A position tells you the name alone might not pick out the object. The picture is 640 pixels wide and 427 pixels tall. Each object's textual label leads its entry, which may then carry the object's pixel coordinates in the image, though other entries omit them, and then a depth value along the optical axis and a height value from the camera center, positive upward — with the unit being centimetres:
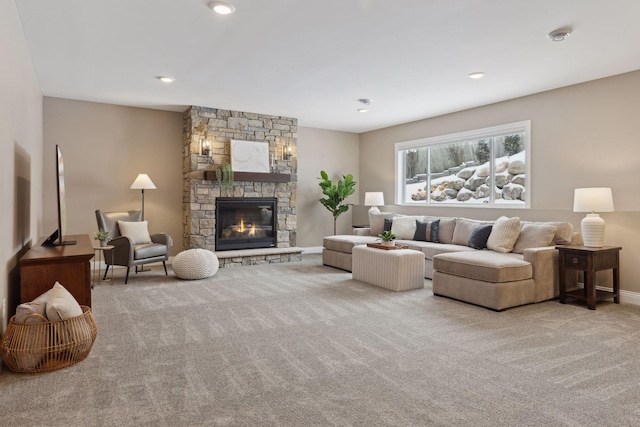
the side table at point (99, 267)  514 -88
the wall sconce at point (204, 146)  655 +98
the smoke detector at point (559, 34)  344 +146
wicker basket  247 -86
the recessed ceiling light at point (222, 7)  304 +153
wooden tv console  292 -48
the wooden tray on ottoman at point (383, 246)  528 -56
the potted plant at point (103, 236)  528 -37
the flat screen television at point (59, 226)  338 -17
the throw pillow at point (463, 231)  562 -38
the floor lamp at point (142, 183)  612 +37
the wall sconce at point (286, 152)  737 +99
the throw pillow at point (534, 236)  464 -39
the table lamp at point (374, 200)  770 +9
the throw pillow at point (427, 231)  607 -41
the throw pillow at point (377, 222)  695 -30
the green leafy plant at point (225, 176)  657 +50
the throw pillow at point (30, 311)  254 -66
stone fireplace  654 +46
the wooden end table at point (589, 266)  410 -67
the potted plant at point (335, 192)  793 +26
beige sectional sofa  407 -61
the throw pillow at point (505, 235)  488 -39
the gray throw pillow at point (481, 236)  525 -43
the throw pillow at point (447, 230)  592 -39
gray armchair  529 -53
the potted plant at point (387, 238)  534 -44
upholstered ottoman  484 -79
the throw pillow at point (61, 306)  259 -64
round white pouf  544 -79
